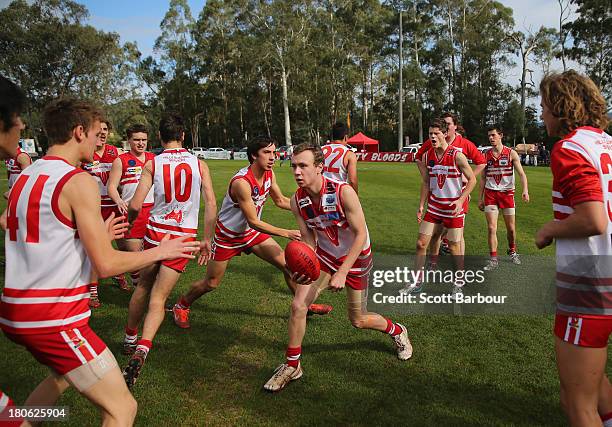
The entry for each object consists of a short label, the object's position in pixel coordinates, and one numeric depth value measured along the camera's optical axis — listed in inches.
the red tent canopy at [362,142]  1964.8
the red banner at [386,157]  1771.7
